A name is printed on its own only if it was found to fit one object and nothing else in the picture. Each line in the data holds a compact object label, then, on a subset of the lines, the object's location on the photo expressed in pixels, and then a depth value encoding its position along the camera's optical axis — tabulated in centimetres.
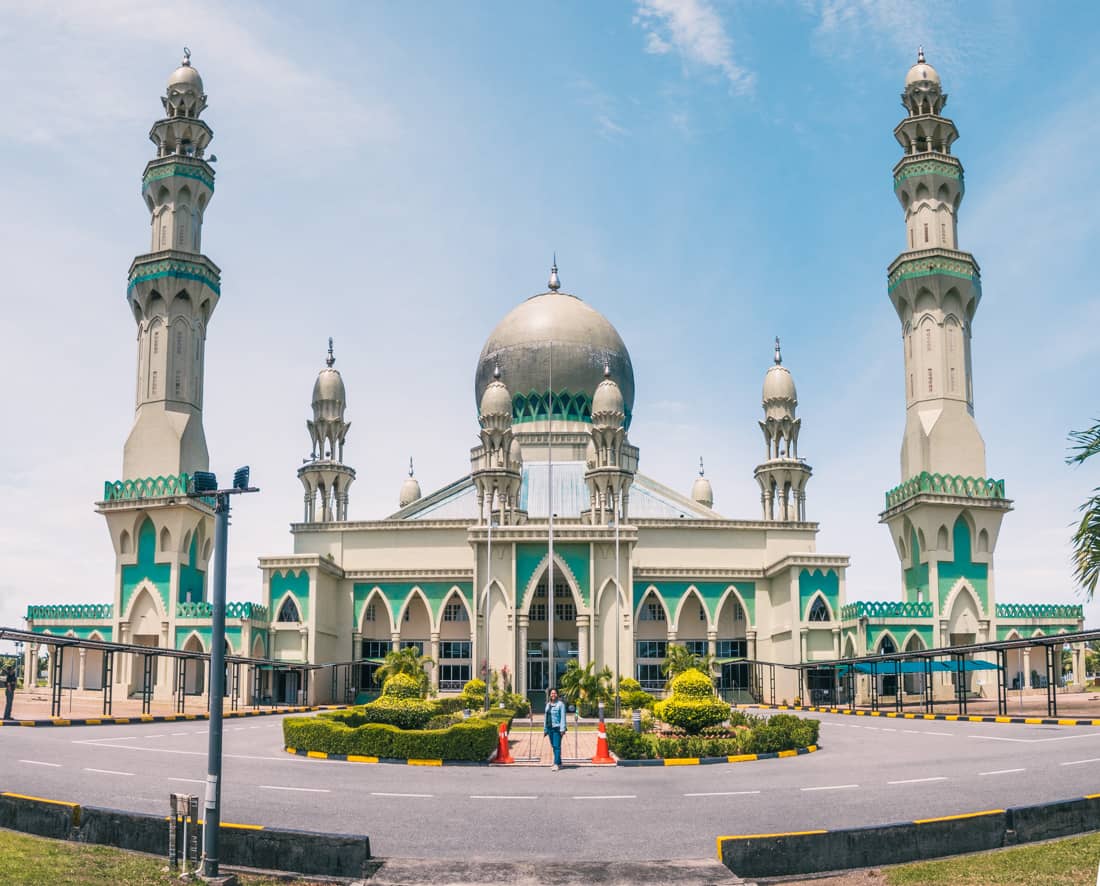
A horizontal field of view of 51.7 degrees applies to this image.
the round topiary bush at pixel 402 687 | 2664
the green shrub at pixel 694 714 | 2778
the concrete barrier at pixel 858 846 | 1220
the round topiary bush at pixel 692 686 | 2856
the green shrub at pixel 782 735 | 2561
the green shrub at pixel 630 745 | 2486
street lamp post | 1228
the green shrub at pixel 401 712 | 2617
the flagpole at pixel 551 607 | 4659
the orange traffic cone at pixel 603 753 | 2467
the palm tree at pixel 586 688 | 4166
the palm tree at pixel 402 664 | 4409
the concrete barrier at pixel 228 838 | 1216
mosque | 5391
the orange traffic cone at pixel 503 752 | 2457
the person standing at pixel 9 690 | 3372
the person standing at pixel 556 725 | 2300
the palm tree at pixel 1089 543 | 1777
